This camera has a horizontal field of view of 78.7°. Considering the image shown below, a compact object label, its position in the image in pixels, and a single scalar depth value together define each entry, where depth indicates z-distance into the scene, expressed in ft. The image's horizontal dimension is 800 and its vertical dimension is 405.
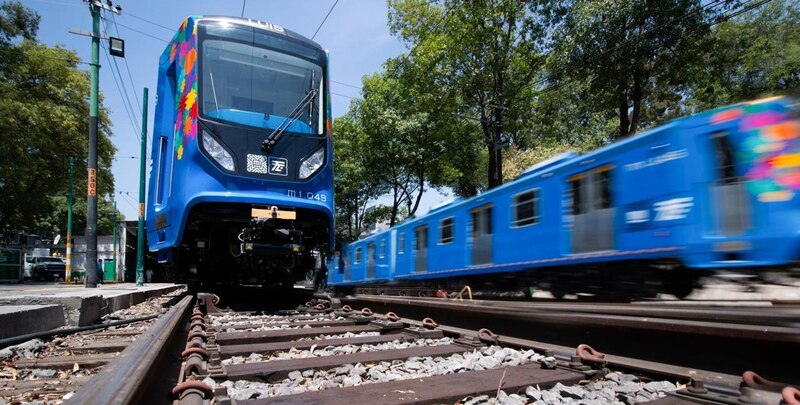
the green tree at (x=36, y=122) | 73.31
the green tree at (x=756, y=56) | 64.90
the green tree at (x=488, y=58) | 63.93
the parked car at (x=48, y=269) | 102.83
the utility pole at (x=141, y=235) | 58.44
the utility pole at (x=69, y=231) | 70.09
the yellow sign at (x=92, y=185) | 45.69
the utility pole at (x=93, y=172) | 43.34
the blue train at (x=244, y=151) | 21.65
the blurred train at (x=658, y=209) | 18.99
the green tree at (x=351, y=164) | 88.17
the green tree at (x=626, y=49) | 46.44
